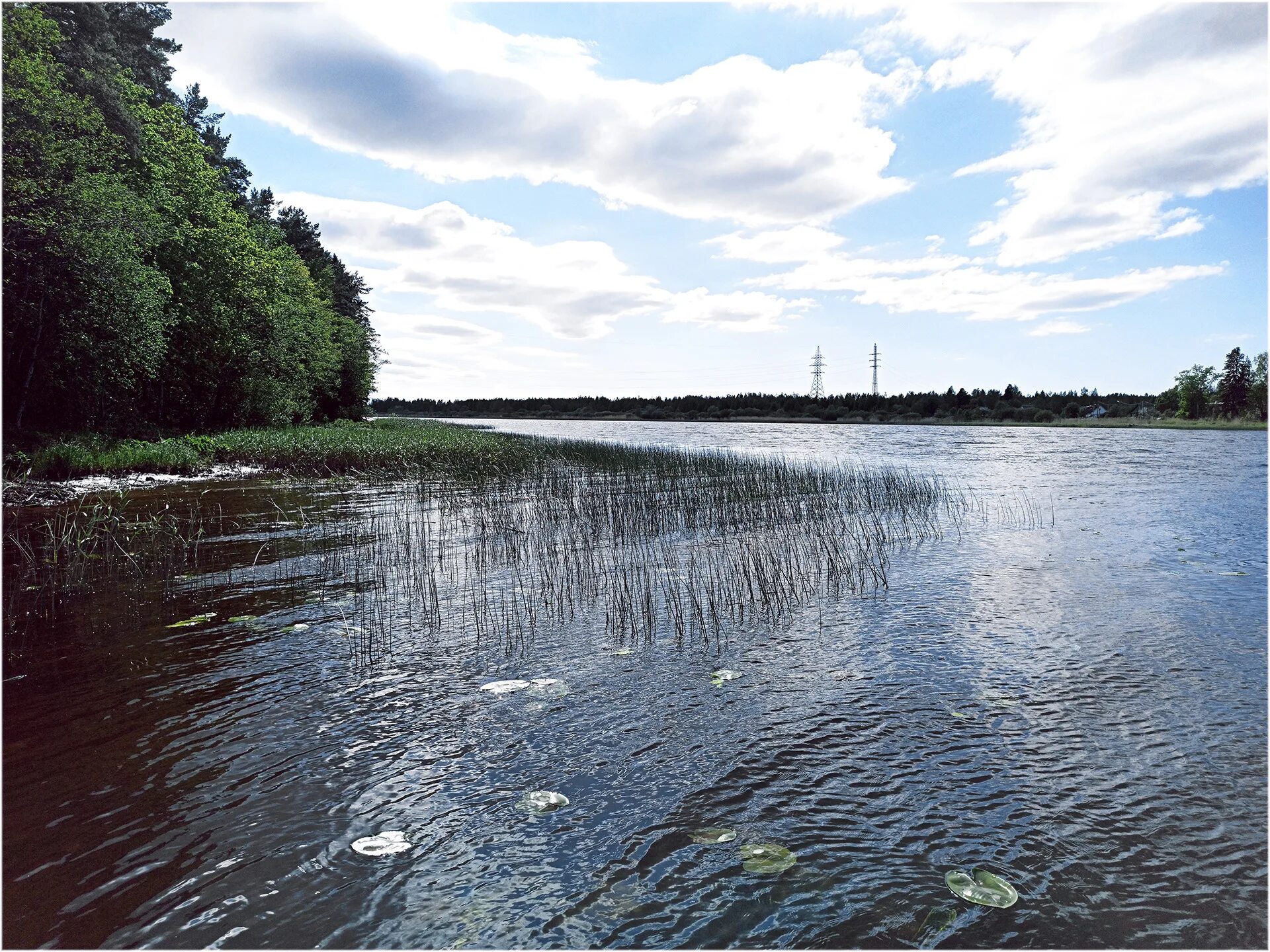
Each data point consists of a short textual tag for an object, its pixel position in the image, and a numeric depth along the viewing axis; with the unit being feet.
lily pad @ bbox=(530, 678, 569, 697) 17.21
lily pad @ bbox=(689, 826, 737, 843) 10.96
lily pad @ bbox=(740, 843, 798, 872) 10.28
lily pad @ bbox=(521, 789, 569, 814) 11.86
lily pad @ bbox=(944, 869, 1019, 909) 9.54
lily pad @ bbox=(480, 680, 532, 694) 17.26
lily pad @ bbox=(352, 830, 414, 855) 10.59
